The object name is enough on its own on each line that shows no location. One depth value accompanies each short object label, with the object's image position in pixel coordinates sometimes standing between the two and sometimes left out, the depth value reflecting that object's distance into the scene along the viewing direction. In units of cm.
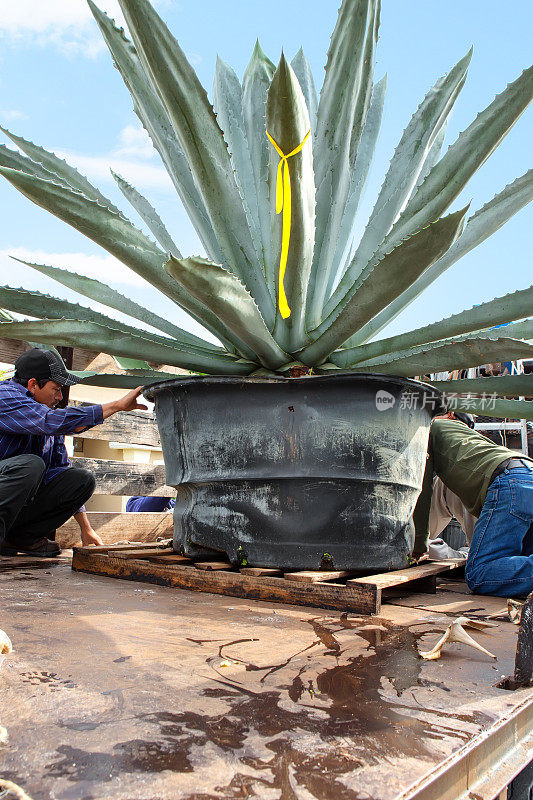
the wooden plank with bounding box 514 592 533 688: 91
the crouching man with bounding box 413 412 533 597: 193
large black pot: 170
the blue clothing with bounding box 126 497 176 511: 392
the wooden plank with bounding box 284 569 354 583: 153
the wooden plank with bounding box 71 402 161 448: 296
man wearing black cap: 215
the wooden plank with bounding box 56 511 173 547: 273
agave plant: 154
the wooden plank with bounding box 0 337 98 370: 264
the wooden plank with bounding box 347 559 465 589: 152
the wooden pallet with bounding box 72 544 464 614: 146
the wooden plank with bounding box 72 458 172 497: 284
